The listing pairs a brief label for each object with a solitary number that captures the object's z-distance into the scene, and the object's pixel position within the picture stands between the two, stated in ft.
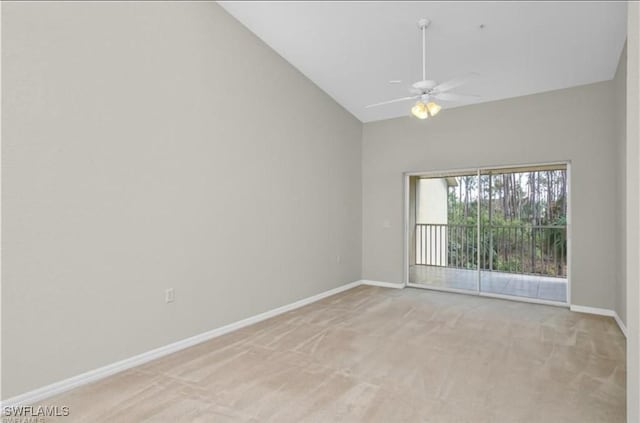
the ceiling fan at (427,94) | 10.28
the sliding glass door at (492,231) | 16.70
